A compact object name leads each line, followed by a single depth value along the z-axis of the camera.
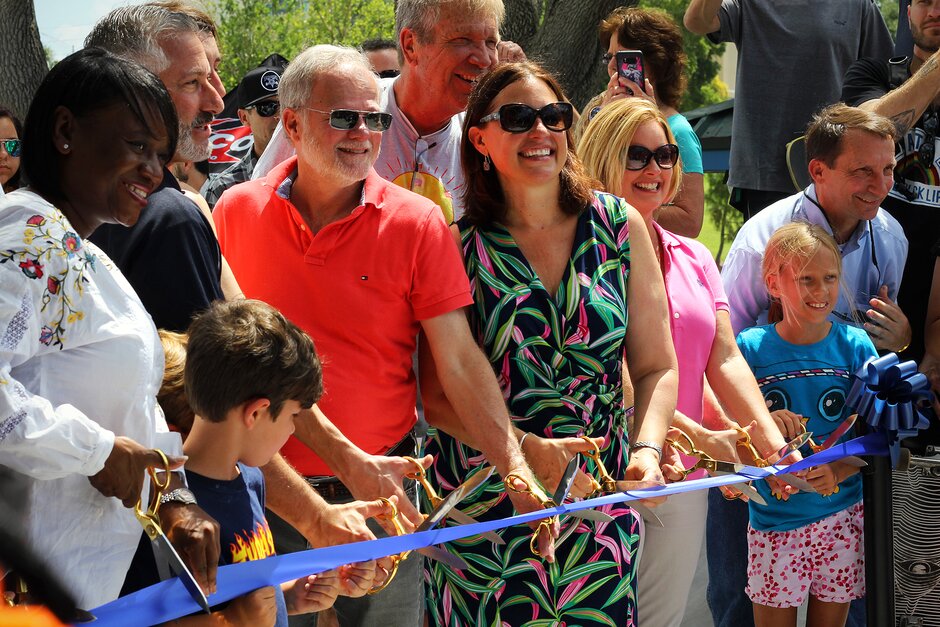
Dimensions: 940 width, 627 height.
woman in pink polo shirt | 3.46
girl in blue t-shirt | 3.89
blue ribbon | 2.00
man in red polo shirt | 2.97
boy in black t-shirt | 2.24
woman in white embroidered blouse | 1.85
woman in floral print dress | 2.90
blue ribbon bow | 3.61
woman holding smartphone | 4.71
